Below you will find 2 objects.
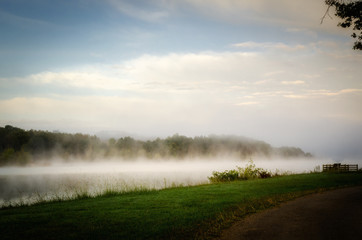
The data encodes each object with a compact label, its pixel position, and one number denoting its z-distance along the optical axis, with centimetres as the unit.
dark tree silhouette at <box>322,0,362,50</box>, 1470
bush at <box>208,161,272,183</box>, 2752
